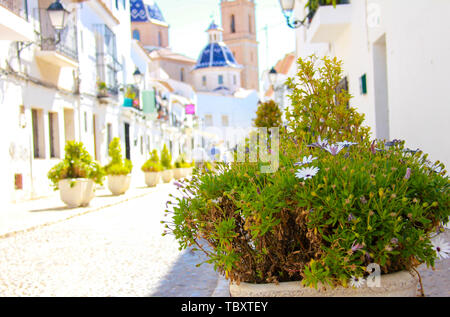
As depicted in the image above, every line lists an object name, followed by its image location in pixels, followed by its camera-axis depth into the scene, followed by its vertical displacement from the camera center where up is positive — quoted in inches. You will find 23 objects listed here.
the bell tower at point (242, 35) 2992.1 +647.1
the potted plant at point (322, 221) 78.3 -12.0
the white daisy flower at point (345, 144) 100.9 +0.1
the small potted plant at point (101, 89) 779.9 +95.4
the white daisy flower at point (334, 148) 93.2 -0.6
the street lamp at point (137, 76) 945.1 +136.5
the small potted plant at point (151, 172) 754.9 -29.6
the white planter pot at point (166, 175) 891.4 -42.3
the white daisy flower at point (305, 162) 88.2 -2.7
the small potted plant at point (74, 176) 442.0 -18.6
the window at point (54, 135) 626.8 +23.7
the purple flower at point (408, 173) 80.7 -4.8
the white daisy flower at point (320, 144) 100.1 +0.3
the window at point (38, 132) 582.2 +26.0
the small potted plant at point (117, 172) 590.9 -22.6
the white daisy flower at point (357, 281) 79.7 -20.9
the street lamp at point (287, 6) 434.9 +117.5
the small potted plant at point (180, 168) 994.1 -34.7
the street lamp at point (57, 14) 491.5 +131.5
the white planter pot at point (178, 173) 987.7 -42.2
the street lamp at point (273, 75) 840.3 +116.1
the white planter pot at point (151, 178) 754.8 -38.3
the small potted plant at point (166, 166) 895.1 -26.4
